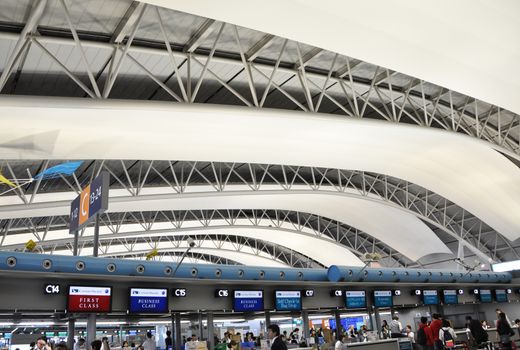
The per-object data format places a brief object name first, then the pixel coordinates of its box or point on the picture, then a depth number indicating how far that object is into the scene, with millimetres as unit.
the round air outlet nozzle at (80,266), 11672
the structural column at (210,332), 14188
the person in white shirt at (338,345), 14109
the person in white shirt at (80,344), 13222
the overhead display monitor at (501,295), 26953
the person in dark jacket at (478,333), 13242
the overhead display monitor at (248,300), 15044
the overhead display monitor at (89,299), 11711
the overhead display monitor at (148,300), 12852
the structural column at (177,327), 14680
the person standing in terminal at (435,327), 13392
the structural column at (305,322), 16397
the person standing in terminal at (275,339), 7906
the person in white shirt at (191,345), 12727
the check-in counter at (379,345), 13987
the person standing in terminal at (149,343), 14789
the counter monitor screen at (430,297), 21692
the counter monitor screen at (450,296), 23078
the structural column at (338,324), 17078
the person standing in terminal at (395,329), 17578
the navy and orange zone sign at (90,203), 10500
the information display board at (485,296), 25853
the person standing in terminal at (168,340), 16727
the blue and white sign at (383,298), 19156
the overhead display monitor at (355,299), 18041
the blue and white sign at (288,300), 15984
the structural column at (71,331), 12251
